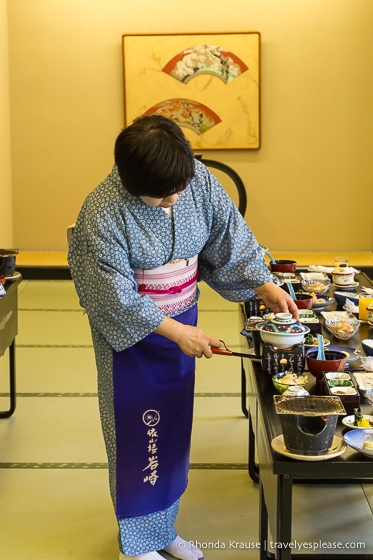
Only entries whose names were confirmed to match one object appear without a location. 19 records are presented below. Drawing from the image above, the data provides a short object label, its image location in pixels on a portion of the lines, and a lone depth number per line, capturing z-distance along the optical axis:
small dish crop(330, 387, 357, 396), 1.75
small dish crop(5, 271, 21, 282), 3.11
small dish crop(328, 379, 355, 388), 1.81
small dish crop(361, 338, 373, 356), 2.13
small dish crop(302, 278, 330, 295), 2.81
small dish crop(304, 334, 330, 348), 2.12
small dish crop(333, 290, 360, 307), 2.67
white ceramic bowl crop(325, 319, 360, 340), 2.25
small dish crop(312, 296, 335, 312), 2.62
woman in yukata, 1.81
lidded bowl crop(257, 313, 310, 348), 1.98
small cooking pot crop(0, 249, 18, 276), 3.10
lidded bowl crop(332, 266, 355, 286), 2.93
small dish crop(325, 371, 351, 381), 1.86
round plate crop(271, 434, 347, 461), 1.48
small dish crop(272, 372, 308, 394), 1.81
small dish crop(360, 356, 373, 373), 1.97
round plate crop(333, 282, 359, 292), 2.90
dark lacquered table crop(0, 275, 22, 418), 2.99
